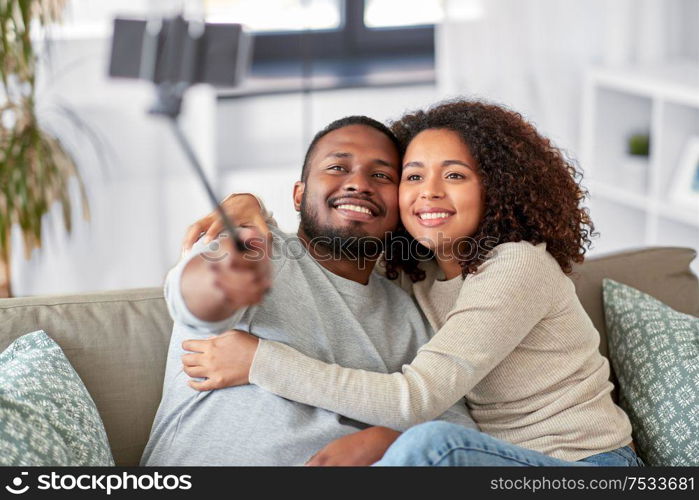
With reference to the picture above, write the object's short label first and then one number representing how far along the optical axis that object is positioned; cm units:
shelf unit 304
